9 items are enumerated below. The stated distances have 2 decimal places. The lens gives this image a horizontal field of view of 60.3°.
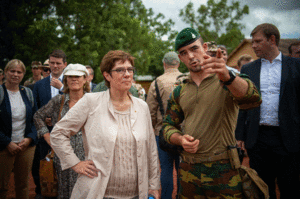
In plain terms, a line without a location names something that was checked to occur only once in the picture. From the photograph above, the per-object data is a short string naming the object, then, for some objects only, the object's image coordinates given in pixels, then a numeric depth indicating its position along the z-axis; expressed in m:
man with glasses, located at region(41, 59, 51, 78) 6.35
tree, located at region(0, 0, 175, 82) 15.31
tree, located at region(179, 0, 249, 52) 42.33
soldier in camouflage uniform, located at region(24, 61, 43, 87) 7.14
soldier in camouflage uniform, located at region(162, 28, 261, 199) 2.17
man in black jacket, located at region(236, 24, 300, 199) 3.26
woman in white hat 3.76
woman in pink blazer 2.47
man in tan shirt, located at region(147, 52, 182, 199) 4.57
